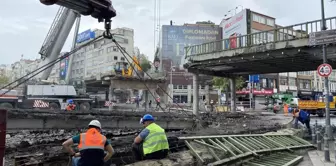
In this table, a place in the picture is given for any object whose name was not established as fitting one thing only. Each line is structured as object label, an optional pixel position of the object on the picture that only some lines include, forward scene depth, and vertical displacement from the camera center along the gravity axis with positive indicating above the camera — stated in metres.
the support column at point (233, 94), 26.18 +0.22
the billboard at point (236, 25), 47.19 +12.78
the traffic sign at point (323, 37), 10.24 +2.23
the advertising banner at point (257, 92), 48.97 +0.78
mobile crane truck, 22.30 +0.54
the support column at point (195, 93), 22.65 +0.27
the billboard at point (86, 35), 71.32 +15.95
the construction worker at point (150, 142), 5.47 -0.93
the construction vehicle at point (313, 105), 29.28 -0.92
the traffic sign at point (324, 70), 9.88 +0.94
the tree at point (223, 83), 42.72 +2.06
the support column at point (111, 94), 30.84 +0.23
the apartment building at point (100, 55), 66.81 +10.51
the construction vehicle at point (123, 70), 31.48 +3.06
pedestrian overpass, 15.77 +2.65
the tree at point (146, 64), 66.50 +7.65
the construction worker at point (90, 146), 4.24 -0.77
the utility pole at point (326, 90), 10.19 +0.25
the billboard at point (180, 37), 62.09 +13.29
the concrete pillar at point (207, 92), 56.65 +0.86
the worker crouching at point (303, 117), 12.85 -0.96
